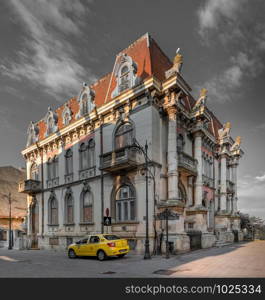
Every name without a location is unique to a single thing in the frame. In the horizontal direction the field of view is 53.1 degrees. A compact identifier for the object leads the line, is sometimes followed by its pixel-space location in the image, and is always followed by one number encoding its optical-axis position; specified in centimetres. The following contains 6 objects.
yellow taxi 1554
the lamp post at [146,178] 1564
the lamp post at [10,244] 2865
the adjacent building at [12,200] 3726
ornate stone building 1928
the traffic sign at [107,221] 1832
